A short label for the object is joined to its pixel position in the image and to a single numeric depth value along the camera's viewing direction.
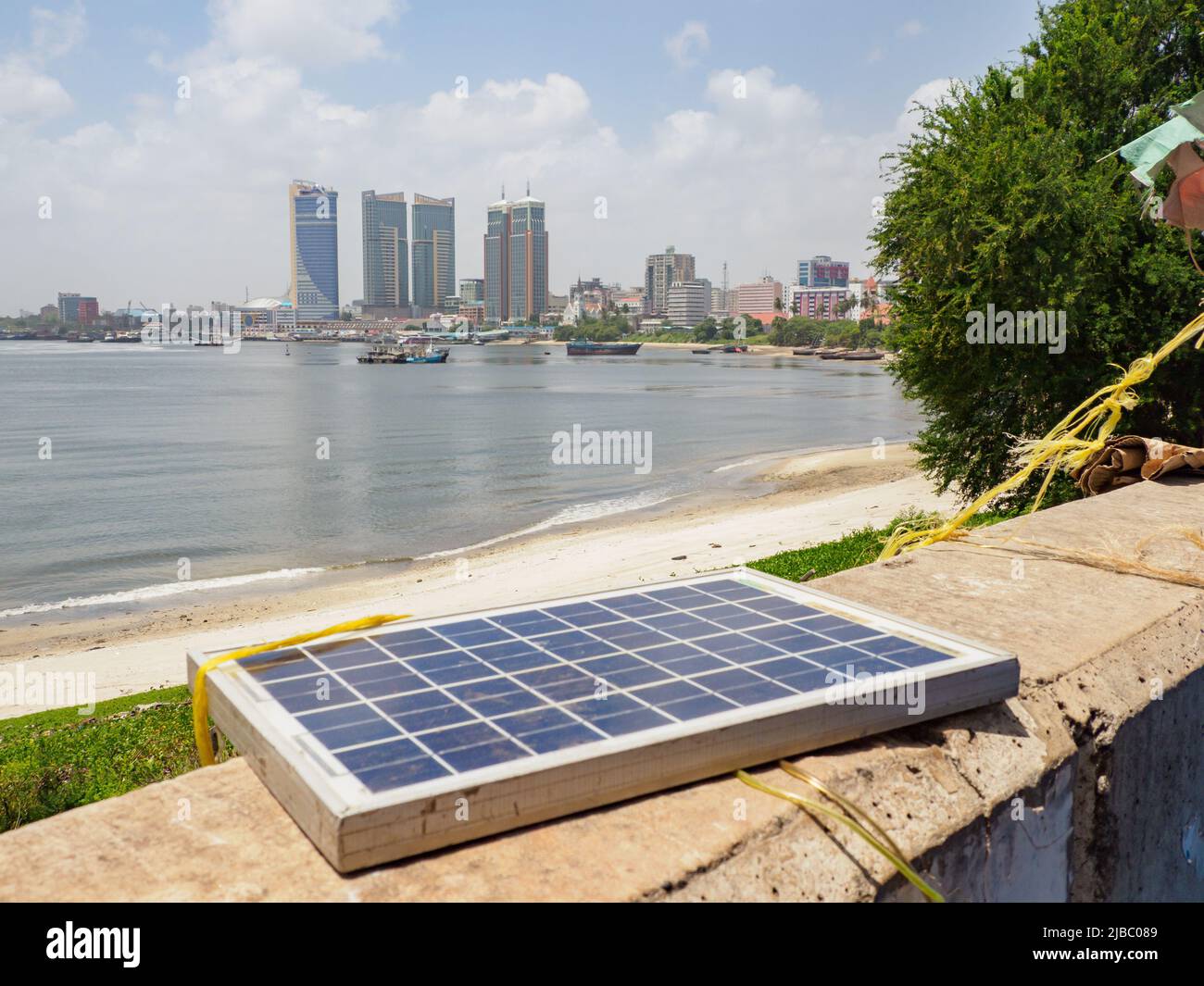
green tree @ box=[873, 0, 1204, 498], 13.99
